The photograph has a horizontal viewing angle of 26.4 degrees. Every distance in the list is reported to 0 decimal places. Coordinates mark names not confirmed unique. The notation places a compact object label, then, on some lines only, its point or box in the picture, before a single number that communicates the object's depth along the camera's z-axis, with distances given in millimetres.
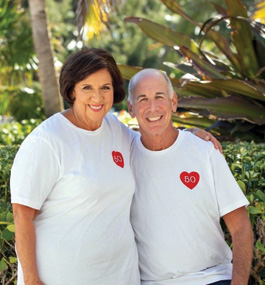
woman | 2584
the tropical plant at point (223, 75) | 5789
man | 2877
